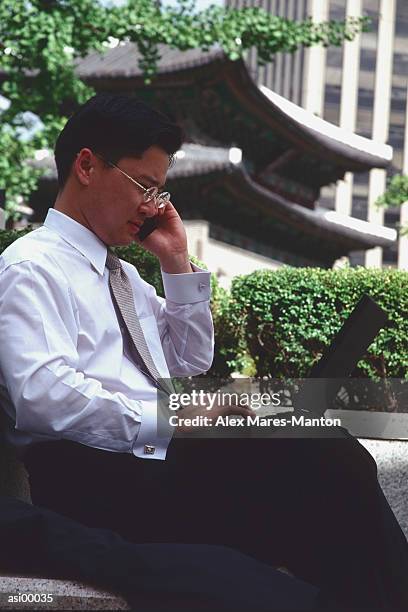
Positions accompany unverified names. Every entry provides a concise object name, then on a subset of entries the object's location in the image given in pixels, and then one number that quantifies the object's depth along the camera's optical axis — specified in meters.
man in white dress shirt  3.13
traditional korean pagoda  34.43
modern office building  118.96
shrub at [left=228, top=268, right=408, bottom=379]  12.07
